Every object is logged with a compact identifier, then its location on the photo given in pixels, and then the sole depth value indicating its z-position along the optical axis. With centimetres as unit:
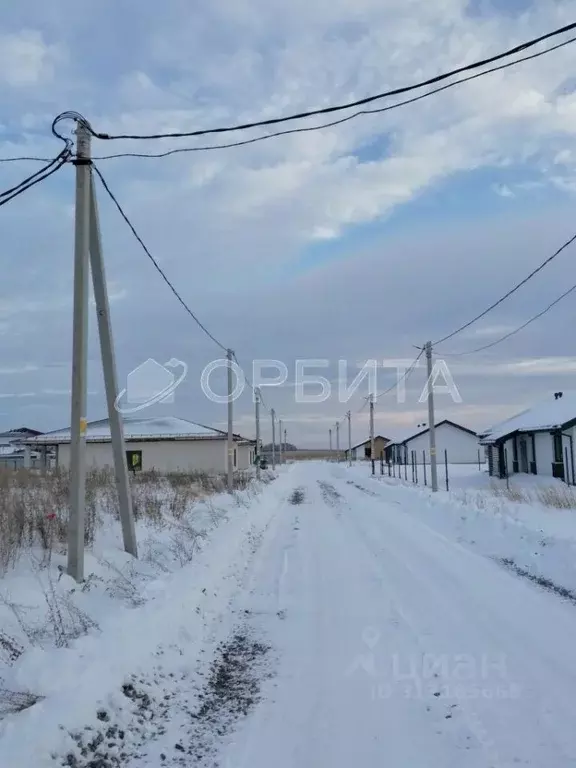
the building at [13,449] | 6544
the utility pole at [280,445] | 10131
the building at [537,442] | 2989
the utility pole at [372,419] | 5582
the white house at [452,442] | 7150
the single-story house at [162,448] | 4406
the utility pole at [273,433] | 7048
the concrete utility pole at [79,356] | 753
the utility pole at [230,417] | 2636
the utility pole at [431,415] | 2556
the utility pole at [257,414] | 4531
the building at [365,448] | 10492
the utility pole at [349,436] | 8561
